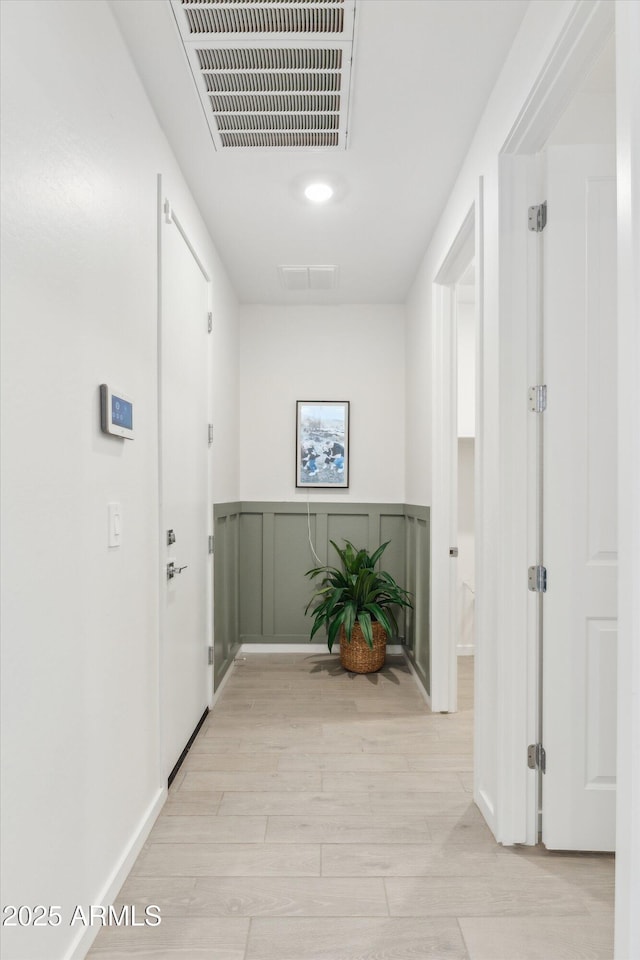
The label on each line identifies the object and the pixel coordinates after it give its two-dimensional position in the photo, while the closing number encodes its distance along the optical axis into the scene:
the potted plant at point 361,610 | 3.61
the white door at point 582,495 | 1.85
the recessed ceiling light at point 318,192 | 2.60
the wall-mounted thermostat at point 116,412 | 1.60
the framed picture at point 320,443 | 4.27
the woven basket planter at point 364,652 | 3.72
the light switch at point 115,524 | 1.67
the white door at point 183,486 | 2.28
